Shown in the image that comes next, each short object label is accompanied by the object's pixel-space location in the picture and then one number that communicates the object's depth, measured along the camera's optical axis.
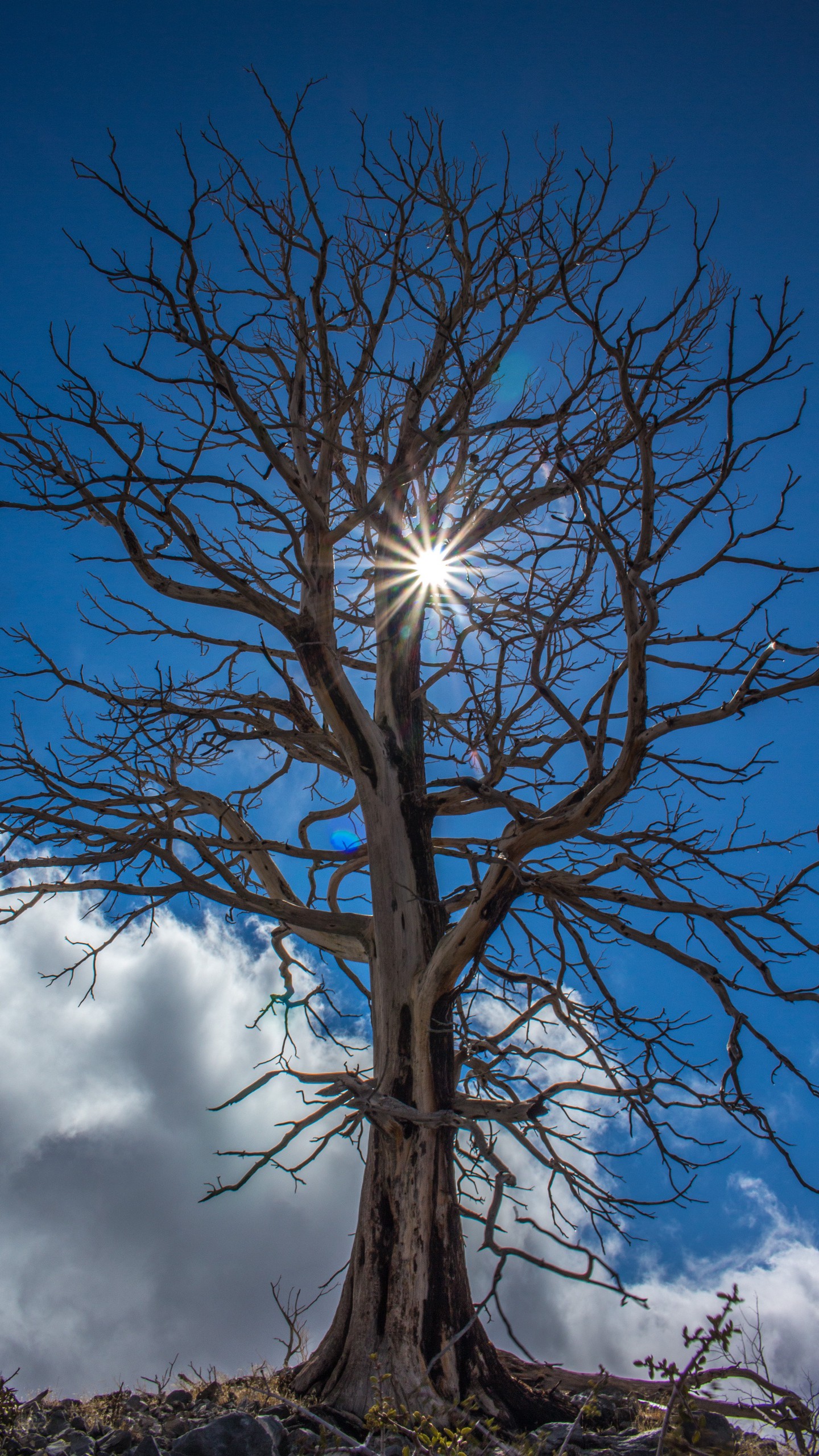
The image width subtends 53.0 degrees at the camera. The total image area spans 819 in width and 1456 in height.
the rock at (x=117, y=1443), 3.48
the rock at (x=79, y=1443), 3.41
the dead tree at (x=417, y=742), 3.89
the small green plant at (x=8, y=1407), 3.67
